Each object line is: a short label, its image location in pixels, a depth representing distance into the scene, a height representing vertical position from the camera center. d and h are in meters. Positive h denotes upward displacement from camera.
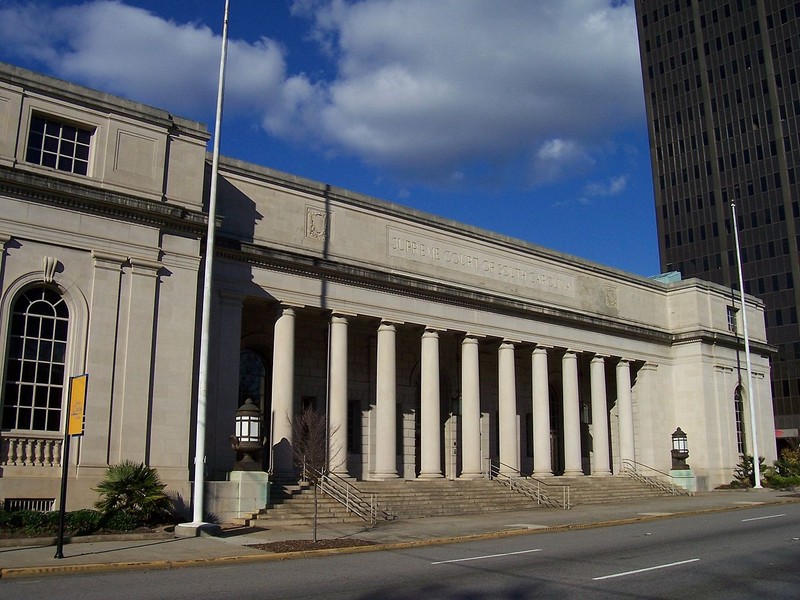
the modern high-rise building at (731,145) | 90.69 +35.61
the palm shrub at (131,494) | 22.80 -1.42
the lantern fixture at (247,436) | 26.59 +0.26
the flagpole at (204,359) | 22.39 +2.41
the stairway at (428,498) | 27.33 -2.18
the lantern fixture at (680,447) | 44.91 -0.16
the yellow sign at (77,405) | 18.05 +0.86
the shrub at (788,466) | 47.59 -1.26
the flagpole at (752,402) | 44.59 +2.39
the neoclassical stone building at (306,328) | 24.47 +5.01
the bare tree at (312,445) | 24.20 -0.03
